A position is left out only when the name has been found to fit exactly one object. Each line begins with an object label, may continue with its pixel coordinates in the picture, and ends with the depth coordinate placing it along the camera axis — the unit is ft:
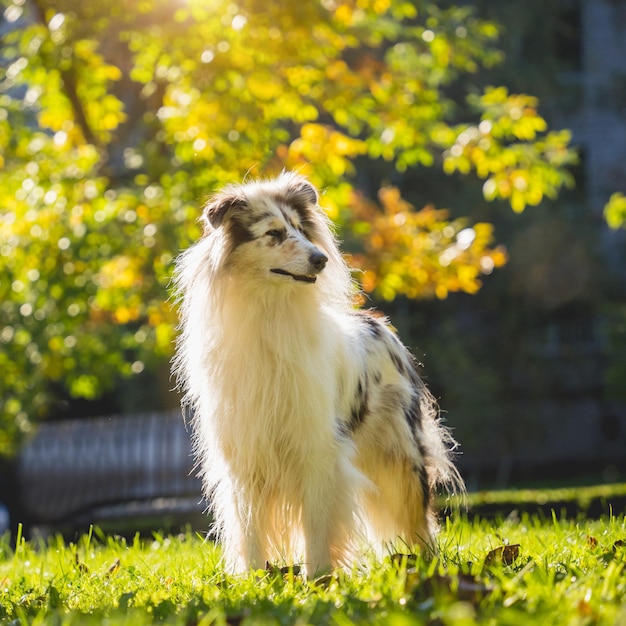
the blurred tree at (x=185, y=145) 28.07
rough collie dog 14.84
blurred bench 36.29
